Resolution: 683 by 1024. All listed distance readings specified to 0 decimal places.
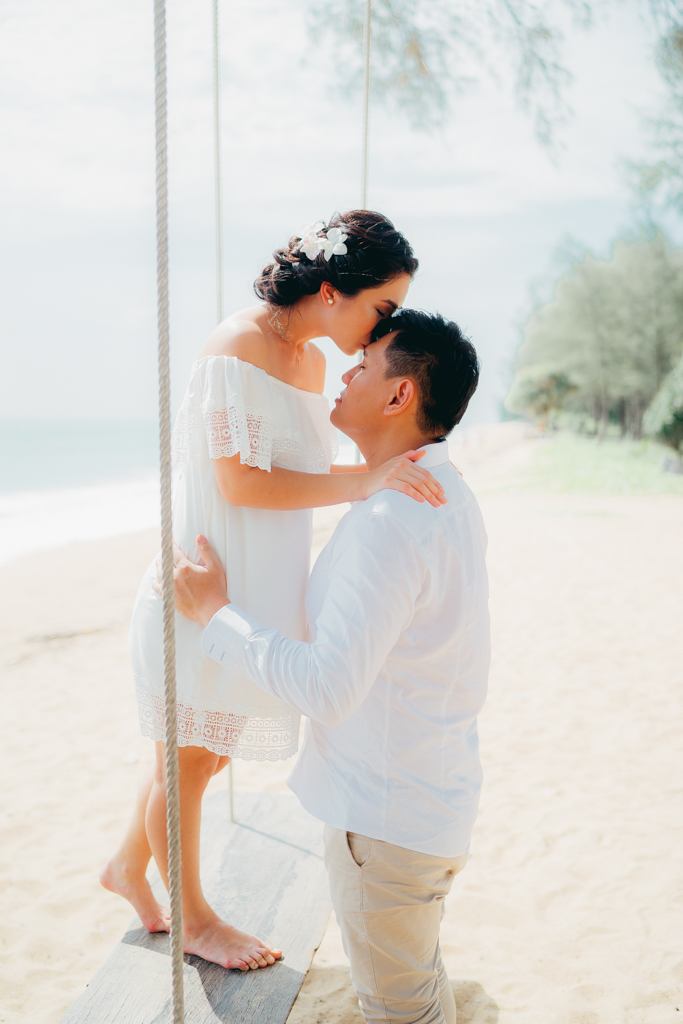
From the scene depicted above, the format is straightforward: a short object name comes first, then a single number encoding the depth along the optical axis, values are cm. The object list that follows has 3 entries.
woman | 160
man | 124
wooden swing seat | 181
